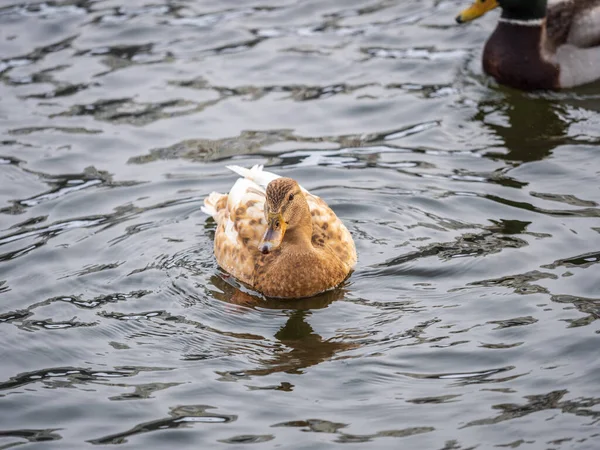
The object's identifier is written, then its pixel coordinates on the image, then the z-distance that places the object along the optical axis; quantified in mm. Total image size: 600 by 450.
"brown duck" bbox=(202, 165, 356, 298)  15586
